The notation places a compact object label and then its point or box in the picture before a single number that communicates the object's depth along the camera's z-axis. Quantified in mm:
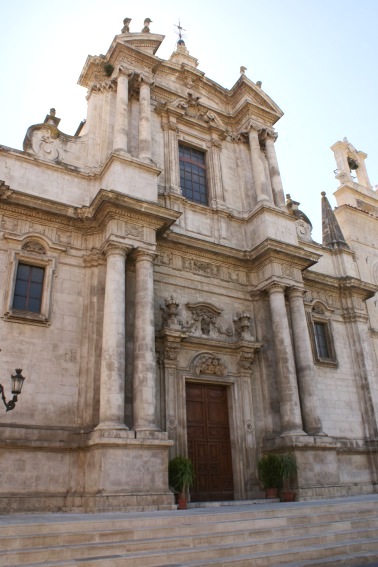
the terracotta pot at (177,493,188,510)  10227
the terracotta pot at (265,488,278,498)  12016
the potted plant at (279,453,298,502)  11797
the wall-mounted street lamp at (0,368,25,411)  7938
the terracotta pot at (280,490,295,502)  11797
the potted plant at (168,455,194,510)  10570
